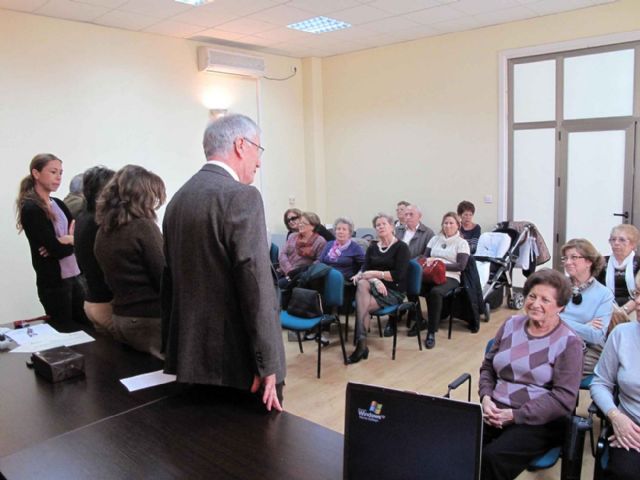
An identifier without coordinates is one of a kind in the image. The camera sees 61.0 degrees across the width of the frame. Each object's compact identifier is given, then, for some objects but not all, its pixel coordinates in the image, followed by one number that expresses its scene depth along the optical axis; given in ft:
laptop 4.16
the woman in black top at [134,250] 7.05
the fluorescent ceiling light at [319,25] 19.37
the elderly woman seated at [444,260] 16.17
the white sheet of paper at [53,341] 7.79
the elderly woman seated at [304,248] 16.93
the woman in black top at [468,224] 20.22
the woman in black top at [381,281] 14.73
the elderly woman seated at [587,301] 9.52
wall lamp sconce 22.36
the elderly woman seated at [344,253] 16.43
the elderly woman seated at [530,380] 7.07
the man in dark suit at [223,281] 5.27
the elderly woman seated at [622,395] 6.66
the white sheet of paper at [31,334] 8.16
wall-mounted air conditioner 21.44
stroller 18.40
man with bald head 19.16
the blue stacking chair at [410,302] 14.80
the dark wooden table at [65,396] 5.35
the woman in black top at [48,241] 10.46
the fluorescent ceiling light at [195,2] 16.29
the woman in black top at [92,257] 8.04
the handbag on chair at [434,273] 16.29
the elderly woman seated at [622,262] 12.32
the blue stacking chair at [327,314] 13.53
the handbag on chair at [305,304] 13.61
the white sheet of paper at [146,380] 6.21
